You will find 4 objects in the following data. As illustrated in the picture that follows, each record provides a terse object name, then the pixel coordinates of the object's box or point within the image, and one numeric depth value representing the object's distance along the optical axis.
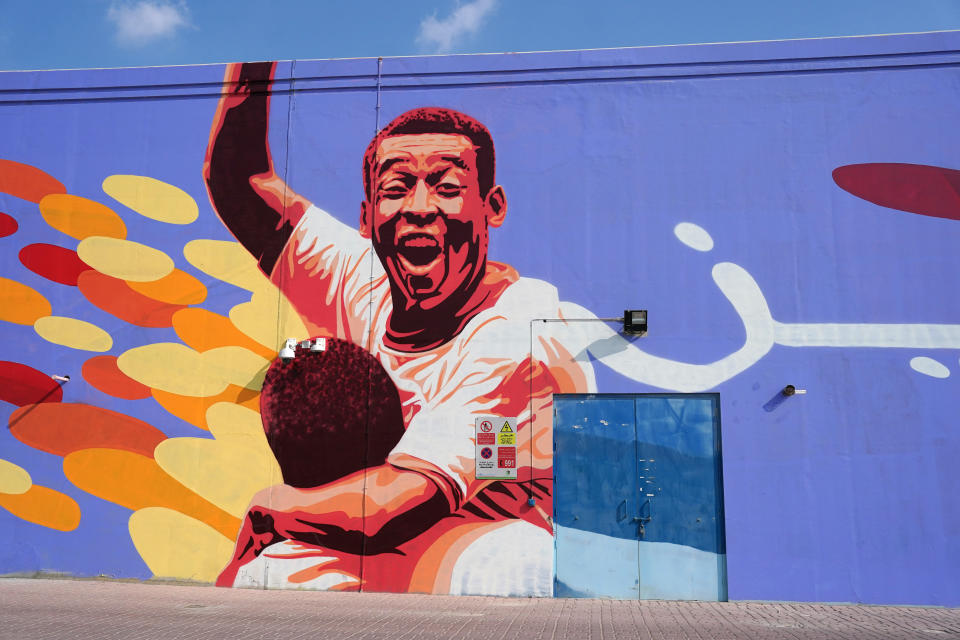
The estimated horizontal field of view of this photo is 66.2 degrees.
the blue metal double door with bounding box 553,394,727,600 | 9.59
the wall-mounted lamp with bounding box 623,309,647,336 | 9.93
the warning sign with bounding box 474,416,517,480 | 9.98
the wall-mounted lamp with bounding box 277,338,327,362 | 10.30
